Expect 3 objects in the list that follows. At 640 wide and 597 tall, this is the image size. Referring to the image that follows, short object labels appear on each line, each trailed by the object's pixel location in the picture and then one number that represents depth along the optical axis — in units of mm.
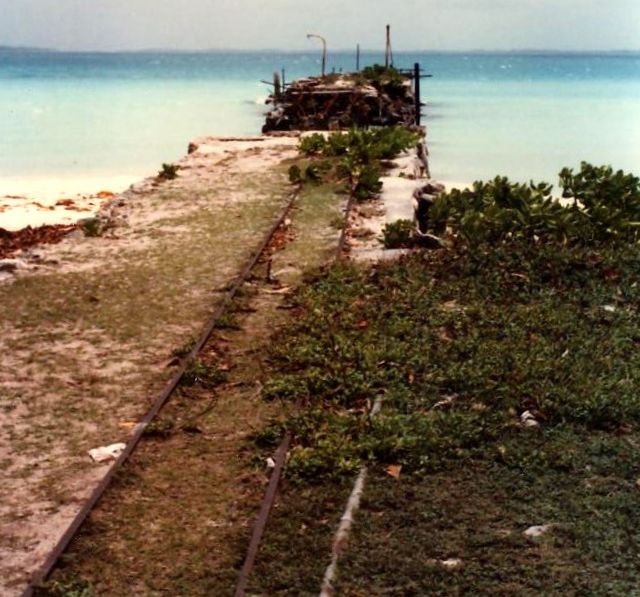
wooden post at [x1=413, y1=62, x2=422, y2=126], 31814
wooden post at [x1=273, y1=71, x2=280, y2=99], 36688
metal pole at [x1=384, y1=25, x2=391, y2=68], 39094
